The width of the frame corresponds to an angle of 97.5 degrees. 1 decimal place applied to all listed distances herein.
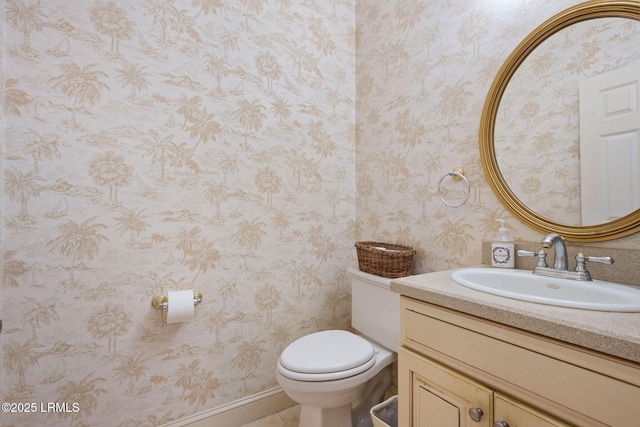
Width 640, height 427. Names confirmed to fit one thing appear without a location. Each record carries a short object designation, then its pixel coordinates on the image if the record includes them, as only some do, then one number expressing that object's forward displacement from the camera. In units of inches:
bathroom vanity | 19.9
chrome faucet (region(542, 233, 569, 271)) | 34.5
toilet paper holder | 49.7
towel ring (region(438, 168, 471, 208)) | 49.2
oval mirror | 33.9
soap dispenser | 41.3
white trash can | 45.6
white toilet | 43.3
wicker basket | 52.9
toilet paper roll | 48.8
